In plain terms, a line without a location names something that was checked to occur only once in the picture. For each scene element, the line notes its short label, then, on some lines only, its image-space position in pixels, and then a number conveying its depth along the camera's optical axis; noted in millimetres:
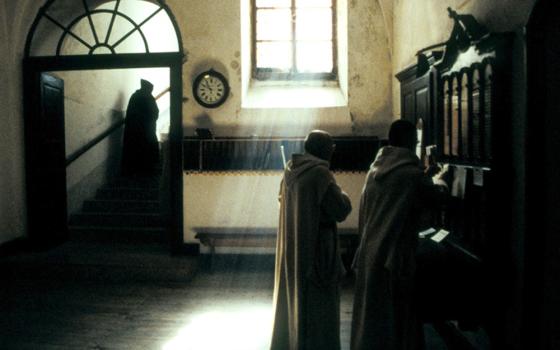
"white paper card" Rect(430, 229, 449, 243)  3079
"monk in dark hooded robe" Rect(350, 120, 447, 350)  2645
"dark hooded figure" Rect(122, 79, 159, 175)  8039
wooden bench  5754
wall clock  6129
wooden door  6410
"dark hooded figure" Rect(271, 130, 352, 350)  2926
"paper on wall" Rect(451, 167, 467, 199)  3162
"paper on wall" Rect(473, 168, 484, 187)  2961
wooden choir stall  2832
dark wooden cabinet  3994
